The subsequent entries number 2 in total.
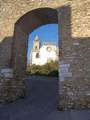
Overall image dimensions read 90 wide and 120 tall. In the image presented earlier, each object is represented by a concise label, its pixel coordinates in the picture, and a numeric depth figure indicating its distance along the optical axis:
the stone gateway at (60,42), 6.82
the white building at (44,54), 45.58
